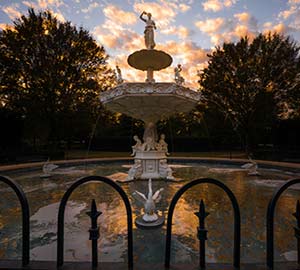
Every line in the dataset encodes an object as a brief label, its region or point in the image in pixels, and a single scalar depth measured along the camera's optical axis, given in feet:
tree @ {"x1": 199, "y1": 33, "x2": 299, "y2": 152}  74.74
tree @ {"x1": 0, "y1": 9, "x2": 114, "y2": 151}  73.26
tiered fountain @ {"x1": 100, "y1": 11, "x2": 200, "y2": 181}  25.31
